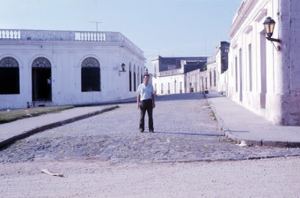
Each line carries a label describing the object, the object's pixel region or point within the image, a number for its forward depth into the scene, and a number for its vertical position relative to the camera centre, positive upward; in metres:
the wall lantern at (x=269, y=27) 8.95 +1.65
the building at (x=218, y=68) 32.22 +2.62
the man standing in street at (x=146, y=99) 9.06 -0.13
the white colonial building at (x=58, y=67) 23.56 +1.88
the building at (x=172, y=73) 52.61 +3.28
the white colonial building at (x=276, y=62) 8.97 +0.88
